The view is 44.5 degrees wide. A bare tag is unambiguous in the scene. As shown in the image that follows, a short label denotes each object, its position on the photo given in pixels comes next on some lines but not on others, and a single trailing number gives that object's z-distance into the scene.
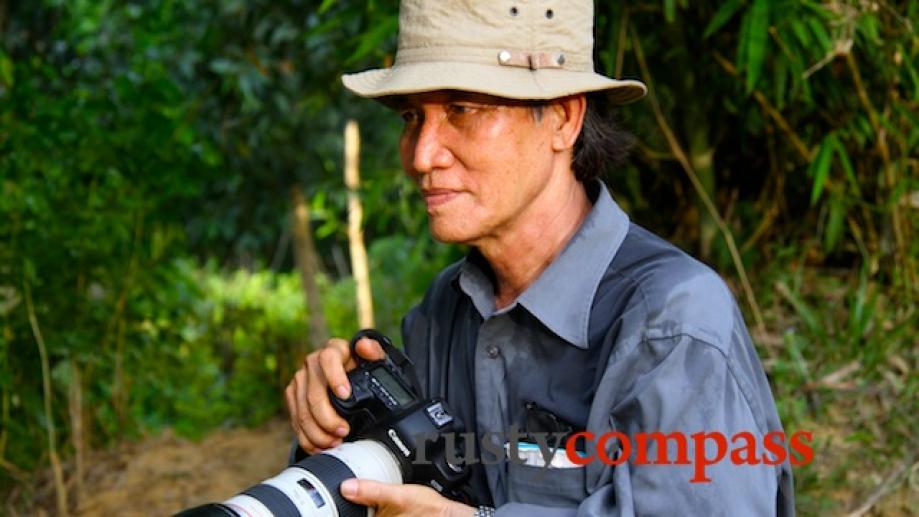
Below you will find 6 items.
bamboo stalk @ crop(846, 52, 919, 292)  3.70
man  1.73
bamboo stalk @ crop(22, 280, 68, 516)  3.82
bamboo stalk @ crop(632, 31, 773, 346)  3.81
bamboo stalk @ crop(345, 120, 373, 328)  6.09
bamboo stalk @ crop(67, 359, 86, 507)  4.08
